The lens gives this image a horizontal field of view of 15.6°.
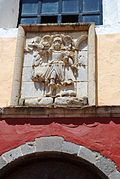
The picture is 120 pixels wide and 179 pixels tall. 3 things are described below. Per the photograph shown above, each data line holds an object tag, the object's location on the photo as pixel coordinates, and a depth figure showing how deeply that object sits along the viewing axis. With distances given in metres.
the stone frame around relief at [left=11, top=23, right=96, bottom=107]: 6.67
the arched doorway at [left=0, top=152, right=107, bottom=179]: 6.23
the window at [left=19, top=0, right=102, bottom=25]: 7.92
